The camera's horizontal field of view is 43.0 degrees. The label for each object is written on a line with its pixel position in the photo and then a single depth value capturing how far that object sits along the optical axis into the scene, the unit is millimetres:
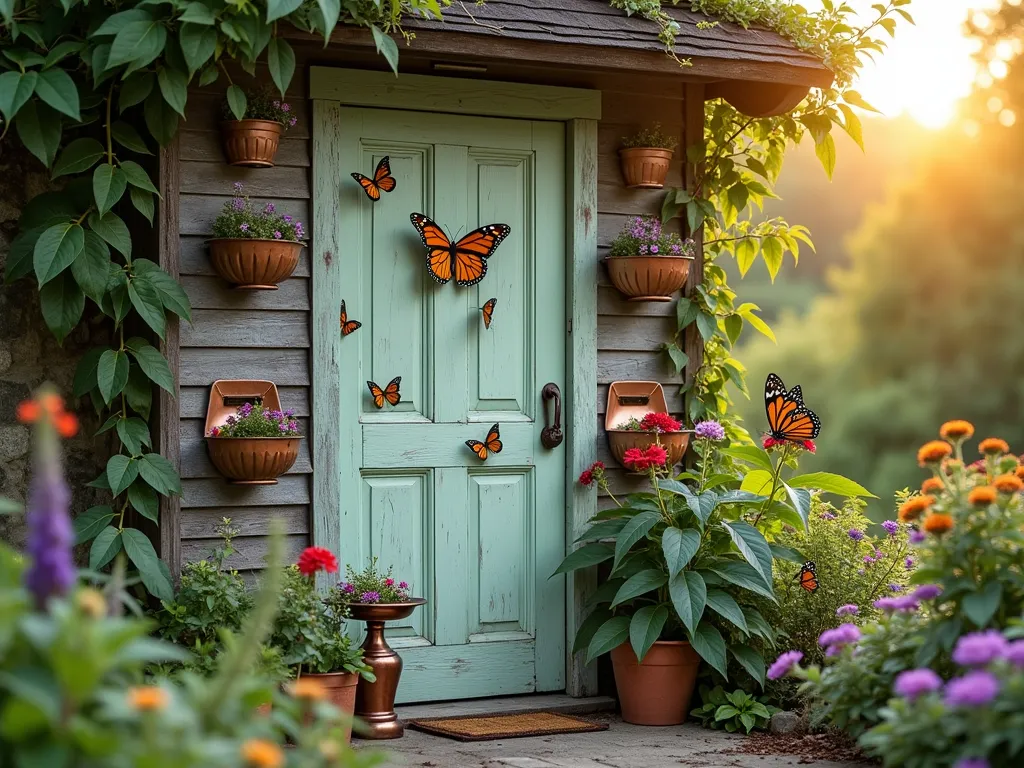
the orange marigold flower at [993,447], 3250
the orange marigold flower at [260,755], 1690
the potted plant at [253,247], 4145
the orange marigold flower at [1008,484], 3081
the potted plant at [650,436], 4711
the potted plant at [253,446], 4094
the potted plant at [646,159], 4934
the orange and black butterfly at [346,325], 4508
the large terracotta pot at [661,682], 4520
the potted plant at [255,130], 4191
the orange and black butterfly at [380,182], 4539
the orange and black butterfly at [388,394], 4562
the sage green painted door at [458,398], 4574
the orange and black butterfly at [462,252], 4633
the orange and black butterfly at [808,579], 4602
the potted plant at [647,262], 4836
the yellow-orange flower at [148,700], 1682
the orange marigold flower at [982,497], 3002
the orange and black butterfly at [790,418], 4594
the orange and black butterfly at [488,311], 4746
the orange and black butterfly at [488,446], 4699
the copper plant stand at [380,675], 4246
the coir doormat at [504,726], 4285
